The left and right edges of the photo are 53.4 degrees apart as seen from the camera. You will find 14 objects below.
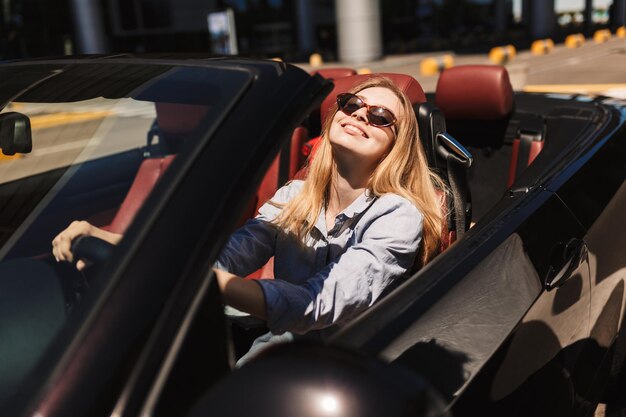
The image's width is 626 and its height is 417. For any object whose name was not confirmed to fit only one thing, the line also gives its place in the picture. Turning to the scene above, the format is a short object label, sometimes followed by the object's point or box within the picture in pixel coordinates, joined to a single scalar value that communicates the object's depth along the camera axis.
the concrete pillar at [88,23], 23.11
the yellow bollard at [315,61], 21.82
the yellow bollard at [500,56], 19.03
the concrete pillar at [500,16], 39.06
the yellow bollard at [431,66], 16.92
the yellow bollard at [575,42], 27.54
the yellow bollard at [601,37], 30.28
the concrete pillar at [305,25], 29.97
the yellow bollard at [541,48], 24.20
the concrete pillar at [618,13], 42.78
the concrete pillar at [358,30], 19.80
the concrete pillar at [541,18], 32.75
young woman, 1.64
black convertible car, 0.93
